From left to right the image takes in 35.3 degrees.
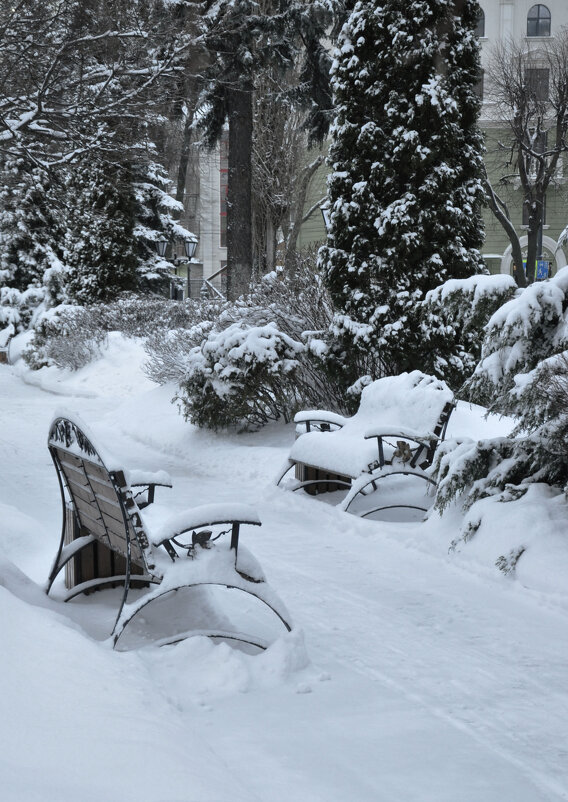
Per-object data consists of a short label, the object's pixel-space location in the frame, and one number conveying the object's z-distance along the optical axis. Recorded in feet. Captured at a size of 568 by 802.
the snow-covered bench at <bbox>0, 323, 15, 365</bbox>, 89.43
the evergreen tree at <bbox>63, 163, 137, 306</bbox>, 79.61
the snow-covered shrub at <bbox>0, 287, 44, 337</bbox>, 95.71
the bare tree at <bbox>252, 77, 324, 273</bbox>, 90.74
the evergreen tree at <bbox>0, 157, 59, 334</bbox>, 96.07
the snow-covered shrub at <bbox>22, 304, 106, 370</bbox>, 68.33
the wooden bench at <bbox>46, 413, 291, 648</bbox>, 12.59
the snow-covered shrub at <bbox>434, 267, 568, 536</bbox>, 17.79
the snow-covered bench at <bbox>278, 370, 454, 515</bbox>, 23.62
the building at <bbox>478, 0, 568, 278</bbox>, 118.73
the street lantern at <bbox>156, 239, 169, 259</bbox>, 81.71
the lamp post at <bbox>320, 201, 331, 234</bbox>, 37.17
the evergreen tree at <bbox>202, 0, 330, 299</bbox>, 55.72
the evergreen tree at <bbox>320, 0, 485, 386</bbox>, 34.53
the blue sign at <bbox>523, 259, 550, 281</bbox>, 102.73
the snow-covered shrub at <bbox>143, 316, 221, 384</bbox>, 42.22
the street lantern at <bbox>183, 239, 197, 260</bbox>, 78.43
